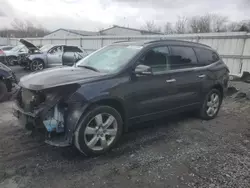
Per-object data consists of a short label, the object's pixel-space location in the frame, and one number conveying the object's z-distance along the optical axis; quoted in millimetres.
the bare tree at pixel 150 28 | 45425
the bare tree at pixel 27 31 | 59831
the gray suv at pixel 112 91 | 3035
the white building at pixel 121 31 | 35625
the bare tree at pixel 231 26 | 34350
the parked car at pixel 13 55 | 15791
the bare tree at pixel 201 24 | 37875
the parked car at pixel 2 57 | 12130
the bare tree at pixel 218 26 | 38781
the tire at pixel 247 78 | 8470
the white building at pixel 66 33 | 39181
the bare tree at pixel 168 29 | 41797
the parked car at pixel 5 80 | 6406
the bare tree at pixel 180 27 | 39150
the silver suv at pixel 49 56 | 12594
